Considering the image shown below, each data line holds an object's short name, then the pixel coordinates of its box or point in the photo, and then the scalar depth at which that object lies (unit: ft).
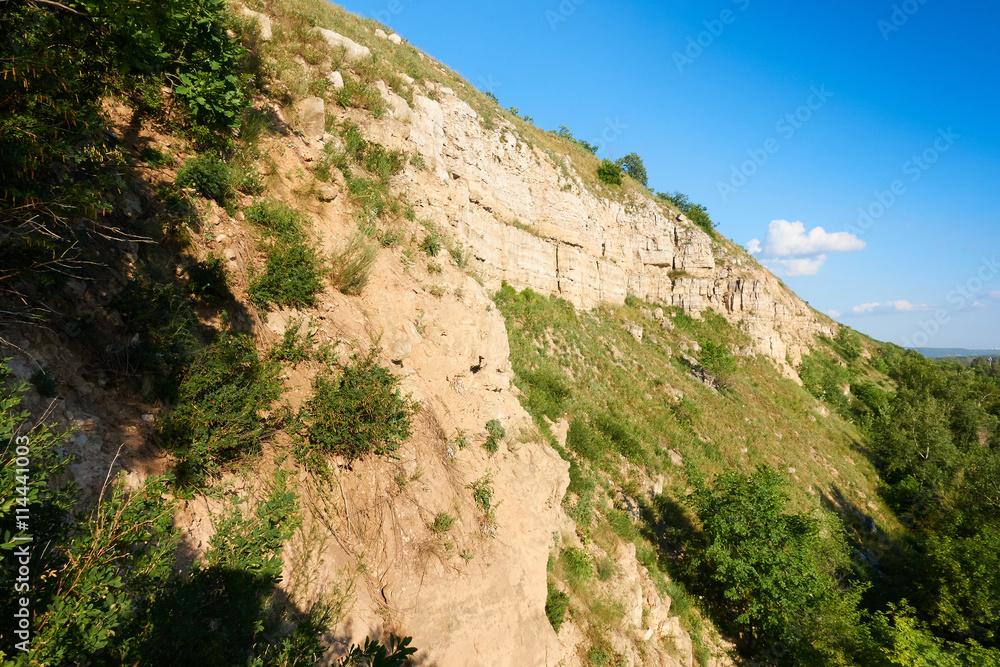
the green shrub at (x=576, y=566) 31.69
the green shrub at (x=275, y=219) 21.67
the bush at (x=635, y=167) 169.78
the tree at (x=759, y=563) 37.73
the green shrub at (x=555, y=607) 27.43
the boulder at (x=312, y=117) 28.81
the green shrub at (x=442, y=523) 20.29
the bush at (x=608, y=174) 104.68
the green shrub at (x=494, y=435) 25.85
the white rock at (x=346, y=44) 38.13
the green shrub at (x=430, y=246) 30.60
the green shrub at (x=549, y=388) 45.34
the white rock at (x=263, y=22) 31.53
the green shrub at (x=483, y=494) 23.48
